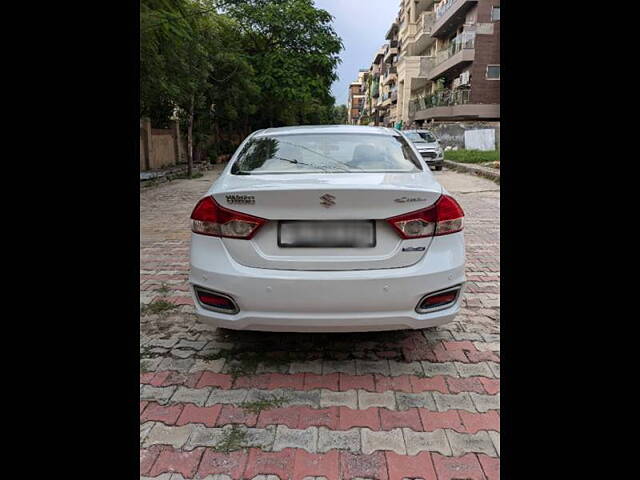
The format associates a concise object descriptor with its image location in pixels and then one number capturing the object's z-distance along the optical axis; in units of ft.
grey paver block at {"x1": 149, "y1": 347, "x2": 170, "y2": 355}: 10.94
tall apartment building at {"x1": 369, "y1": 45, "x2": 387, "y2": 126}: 248.73
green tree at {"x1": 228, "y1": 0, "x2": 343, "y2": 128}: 75.82
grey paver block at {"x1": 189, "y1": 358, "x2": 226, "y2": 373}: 10.10
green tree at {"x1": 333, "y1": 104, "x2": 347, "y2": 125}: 388.74
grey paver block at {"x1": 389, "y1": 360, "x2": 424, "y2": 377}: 9.92
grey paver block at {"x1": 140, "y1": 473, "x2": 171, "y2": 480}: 6.93
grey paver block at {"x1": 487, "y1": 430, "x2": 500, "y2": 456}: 7.60
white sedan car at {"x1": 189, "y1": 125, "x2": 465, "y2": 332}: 8.75
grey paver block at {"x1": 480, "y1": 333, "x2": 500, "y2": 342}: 11.61
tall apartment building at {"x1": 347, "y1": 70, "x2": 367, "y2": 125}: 419.76
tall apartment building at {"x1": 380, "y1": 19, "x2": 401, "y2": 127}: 195.21
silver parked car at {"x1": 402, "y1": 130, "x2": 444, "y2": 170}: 62.03
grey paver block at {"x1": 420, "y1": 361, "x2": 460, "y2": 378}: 9.90
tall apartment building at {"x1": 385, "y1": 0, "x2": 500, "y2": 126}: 107.04
